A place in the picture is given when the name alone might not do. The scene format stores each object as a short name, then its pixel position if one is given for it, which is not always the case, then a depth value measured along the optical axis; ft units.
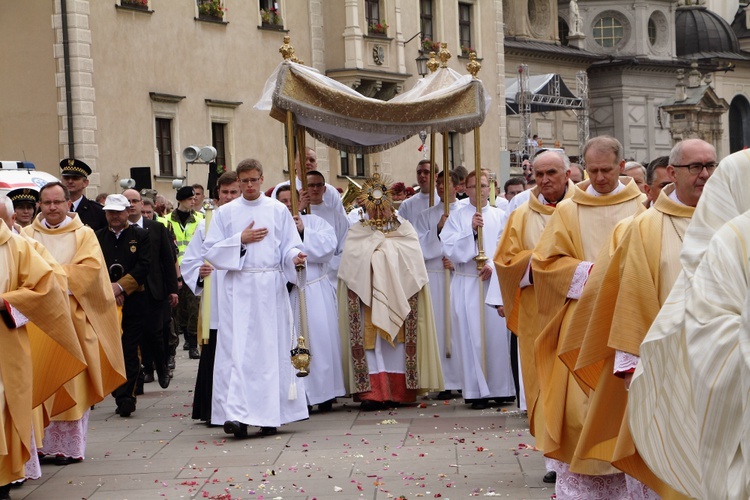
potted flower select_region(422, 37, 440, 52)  132.46
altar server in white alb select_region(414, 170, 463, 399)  43.98
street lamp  114.52
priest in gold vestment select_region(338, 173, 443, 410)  42.45
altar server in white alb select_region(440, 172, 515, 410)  42.19
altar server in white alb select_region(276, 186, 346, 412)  41.83
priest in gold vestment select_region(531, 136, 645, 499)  25.90
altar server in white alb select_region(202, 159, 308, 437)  36.45
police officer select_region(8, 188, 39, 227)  36.96
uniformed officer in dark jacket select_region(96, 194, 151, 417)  42.24
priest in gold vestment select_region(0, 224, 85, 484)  27.37
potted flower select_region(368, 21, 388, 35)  126.31
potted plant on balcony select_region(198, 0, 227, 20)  109.40
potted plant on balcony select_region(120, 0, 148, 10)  101.71
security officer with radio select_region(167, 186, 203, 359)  58.70
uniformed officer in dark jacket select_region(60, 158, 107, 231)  44.01
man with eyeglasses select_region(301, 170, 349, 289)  44.09
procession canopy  41.22
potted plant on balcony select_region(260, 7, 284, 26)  115.44
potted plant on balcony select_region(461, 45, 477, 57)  139.54
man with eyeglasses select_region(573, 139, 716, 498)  21.39
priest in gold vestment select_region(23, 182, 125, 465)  32.68
